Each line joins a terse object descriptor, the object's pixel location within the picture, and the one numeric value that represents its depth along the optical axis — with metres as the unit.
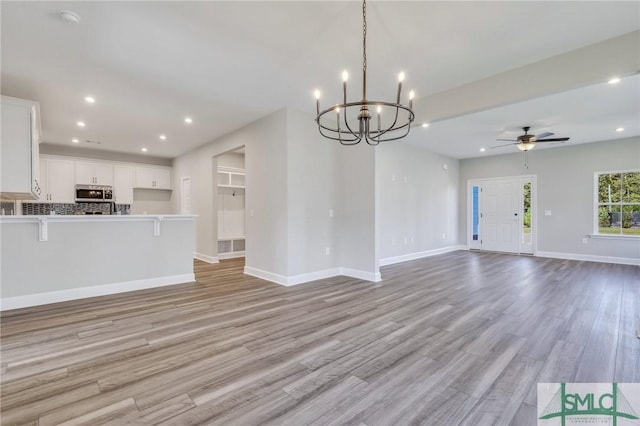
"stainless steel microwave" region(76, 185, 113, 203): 6.87
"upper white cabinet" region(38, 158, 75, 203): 6.61
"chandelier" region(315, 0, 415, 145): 4.50
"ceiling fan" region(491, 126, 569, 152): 5.43
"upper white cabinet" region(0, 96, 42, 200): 3.57
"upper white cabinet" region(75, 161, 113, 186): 7.05
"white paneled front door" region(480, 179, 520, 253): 7.79
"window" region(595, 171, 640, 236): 6.28
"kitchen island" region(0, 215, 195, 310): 3.52
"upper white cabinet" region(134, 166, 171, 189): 7.93
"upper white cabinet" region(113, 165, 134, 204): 7.53
